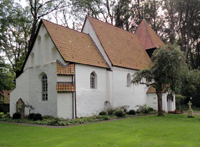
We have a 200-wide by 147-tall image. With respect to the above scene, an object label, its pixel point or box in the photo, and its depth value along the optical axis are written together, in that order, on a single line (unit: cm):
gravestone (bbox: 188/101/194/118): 1846
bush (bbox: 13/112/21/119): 1777
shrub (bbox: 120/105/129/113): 2103
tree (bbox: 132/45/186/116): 1741
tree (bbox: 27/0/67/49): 2829
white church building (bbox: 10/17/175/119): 1708
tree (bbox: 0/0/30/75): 2012
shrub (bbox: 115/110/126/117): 1875
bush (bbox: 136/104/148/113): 2270
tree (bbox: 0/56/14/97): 1823
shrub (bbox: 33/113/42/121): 1620
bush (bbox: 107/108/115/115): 1936
